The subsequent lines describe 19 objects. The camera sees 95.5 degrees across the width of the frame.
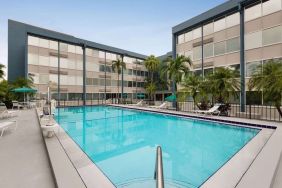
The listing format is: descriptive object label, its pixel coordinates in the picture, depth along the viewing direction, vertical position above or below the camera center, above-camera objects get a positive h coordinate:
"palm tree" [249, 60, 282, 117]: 7.41 +0.88
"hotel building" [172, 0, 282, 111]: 10.96 +5.97
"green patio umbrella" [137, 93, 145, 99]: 28.73 -0.20
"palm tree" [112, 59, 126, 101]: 24.52 +5.78
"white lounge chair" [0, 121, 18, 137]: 5.43 -1.30
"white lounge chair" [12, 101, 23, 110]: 13.62 -1.12
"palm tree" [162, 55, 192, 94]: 13.70 +2.93
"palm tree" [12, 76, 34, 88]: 15.69 +1.44
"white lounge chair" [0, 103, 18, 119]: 9.11 -1.44
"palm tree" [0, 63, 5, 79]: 12.81 +2.29
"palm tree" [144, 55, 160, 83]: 26.23 +6.62
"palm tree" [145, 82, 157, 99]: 26.50 +1.30
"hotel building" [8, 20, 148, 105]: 18.74 +5.05
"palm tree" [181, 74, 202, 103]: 11.82 +0.96
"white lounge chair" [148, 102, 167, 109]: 14.00 -1.21
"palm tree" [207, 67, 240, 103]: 10.12 +0.99
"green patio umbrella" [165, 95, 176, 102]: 14.33 -0.31
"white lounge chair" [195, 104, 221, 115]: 9.77 -1.24
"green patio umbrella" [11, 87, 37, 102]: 13.10 +0.47
